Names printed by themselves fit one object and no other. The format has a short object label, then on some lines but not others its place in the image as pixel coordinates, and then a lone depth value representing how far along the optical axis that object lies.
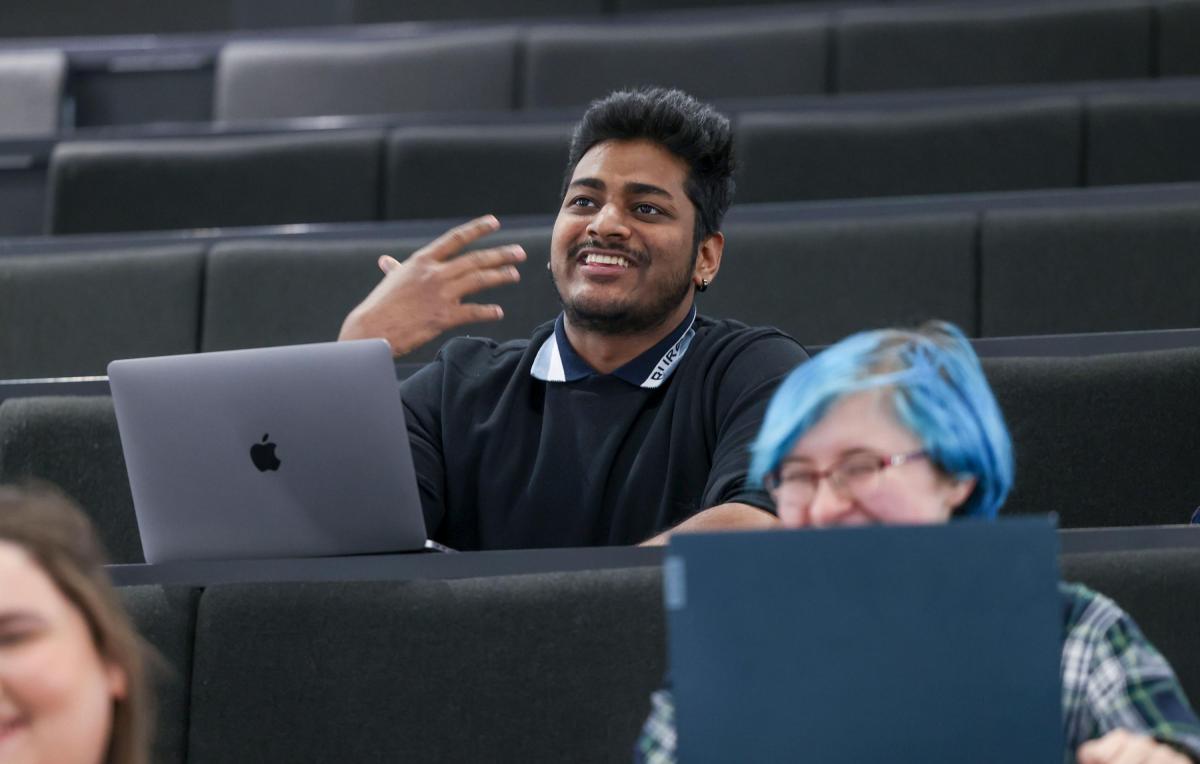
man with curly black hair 5.03
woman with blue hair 4.26
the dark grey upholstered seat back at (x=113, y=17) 8.20
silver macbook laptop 4.72
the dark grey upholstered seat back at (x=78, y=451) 5.15
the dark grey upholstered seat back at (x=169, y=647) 4.62
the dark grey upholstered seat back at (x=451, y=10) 7.79
